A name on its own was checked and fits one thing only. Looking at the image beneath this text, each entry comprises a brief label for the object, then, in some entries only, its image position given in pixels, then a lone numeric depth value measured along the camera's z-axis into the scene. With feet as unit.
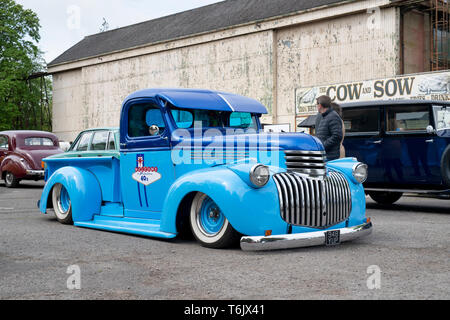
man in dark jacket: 27.09
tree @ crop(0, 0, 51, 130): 131.64
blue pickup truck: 18.21
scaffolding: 82.48
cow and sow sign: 70.23
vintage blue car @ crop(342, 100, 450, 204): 32.65
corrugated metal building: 81.10
